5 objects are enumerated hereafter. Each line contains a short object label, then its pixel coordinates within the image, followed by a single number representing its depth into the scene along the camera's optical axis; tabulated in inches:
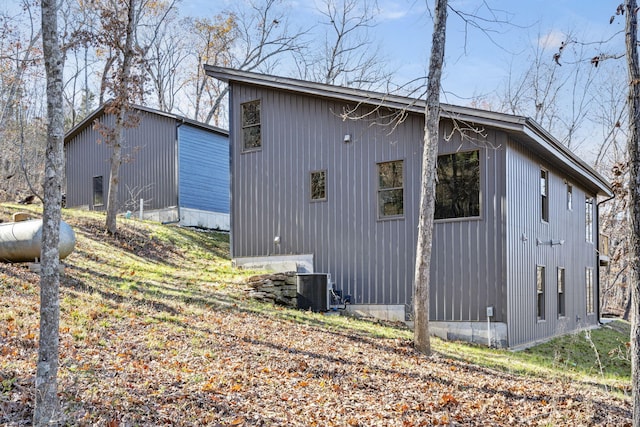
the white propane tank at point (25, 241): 428.5
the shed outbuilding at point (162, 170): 846.5
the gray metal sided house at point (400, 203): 484.4
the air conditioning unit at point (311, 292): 514.9
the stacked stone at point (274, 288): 510.0
